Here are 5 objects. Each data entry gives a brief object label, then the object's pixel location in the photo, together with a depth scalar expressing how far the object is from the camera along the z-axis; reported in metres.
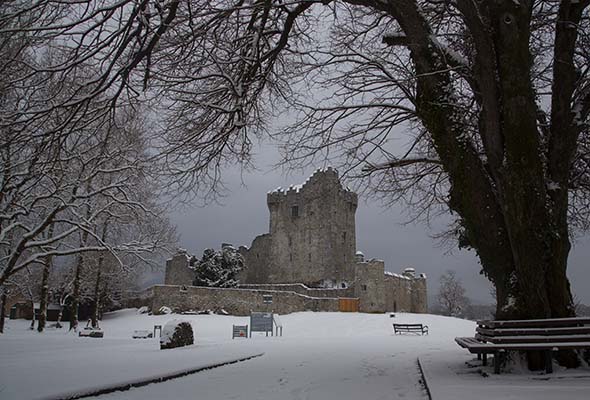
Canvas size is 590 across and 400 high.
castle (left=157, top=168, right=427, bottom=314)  39.00
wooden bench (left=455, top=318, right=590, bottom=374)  5.50
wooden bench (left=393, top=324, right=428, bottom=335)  20.75
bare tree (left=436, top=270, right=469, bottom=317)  59.47
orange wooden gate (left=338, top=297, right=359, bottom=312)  36.04
